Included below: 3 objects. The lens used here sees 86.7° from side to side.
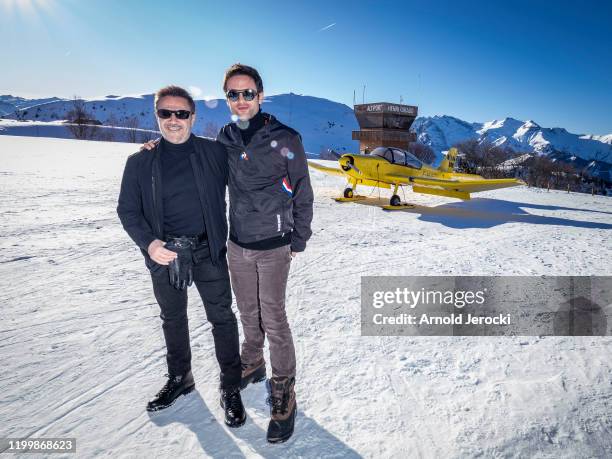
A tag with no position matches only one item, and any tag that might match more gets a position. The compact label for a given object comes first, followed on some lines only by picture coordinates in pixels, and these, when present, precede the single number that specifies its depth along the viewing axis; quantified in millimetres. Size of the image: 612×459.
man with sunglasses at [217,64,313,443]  2336
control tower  49719
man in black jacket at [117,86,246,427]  2295
